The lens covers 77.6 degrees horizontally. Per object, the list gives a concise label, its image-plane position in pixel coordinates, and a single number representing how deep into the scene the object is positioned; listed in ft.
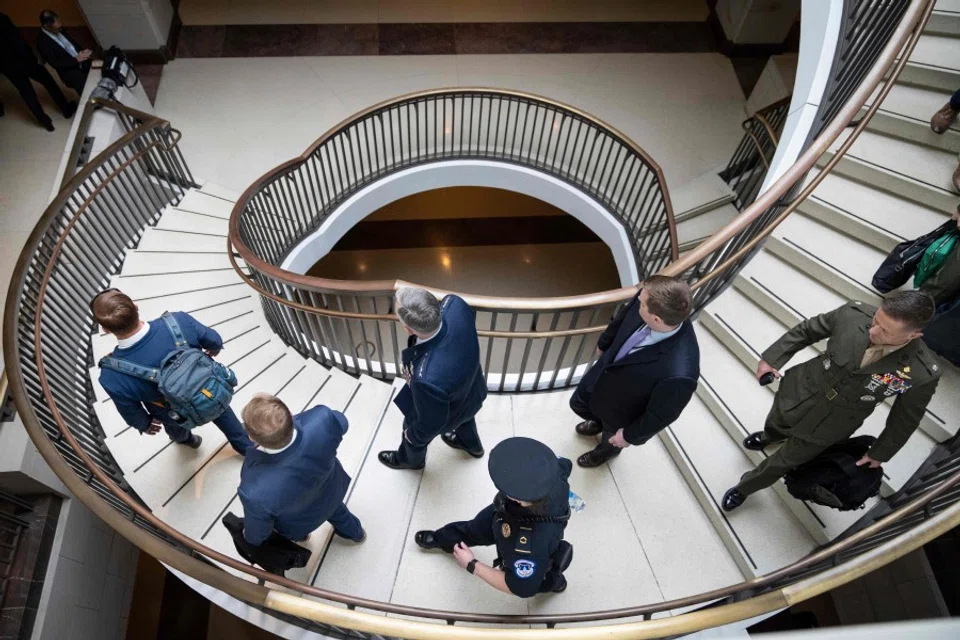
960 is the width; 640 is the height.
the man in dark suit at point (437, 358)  9.77
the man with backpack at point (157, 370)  11.00
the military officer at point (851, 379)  9.02
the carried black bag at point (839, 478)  10.03
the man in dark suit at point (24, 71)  24.14
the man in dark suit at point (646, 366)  9.39
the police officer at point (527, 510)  8.43
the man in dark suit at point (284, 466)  8.87
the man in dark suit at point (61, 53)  23.72
